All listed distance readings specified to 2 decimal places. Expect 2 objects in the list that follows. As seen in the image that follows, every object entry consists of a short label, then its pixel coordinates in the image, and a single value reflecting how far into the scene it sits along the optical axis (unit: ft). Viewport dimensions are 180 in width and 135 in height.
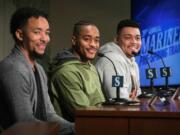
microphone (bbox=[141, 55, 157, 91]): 11.12
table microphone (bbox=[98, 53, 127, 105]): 7.71
